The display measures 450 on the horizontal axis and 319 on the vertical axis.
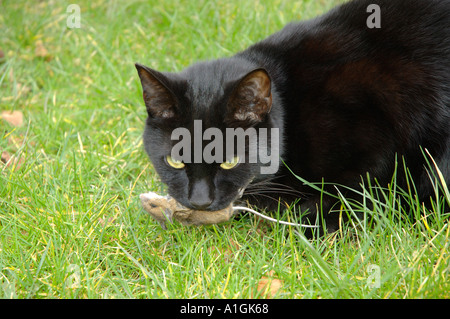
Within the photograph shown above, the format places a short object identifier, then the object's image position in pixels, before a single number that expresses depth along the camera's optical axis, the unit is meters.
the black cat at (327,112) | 2.23
